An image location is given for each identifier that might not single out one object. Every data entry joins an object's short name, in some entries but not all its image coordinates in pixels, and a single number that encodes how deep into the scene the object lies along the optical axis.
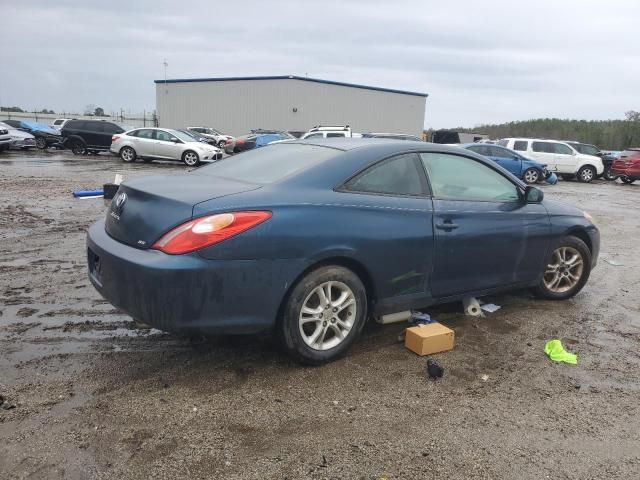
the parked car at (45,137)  28.19
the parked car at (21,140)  25.28
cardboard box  3.93
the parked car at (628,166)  23.98
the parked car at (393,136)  21.37
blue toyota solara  3.17
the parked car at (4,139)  22.86
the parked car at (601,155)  25.48
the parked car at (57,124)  31.43
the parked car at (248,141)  26.62
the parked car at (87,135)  25.64
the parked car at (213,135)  34.22
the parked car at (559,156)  24.61
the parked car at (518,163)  21.14
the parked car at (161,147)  21.86
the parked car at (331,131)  24.71
